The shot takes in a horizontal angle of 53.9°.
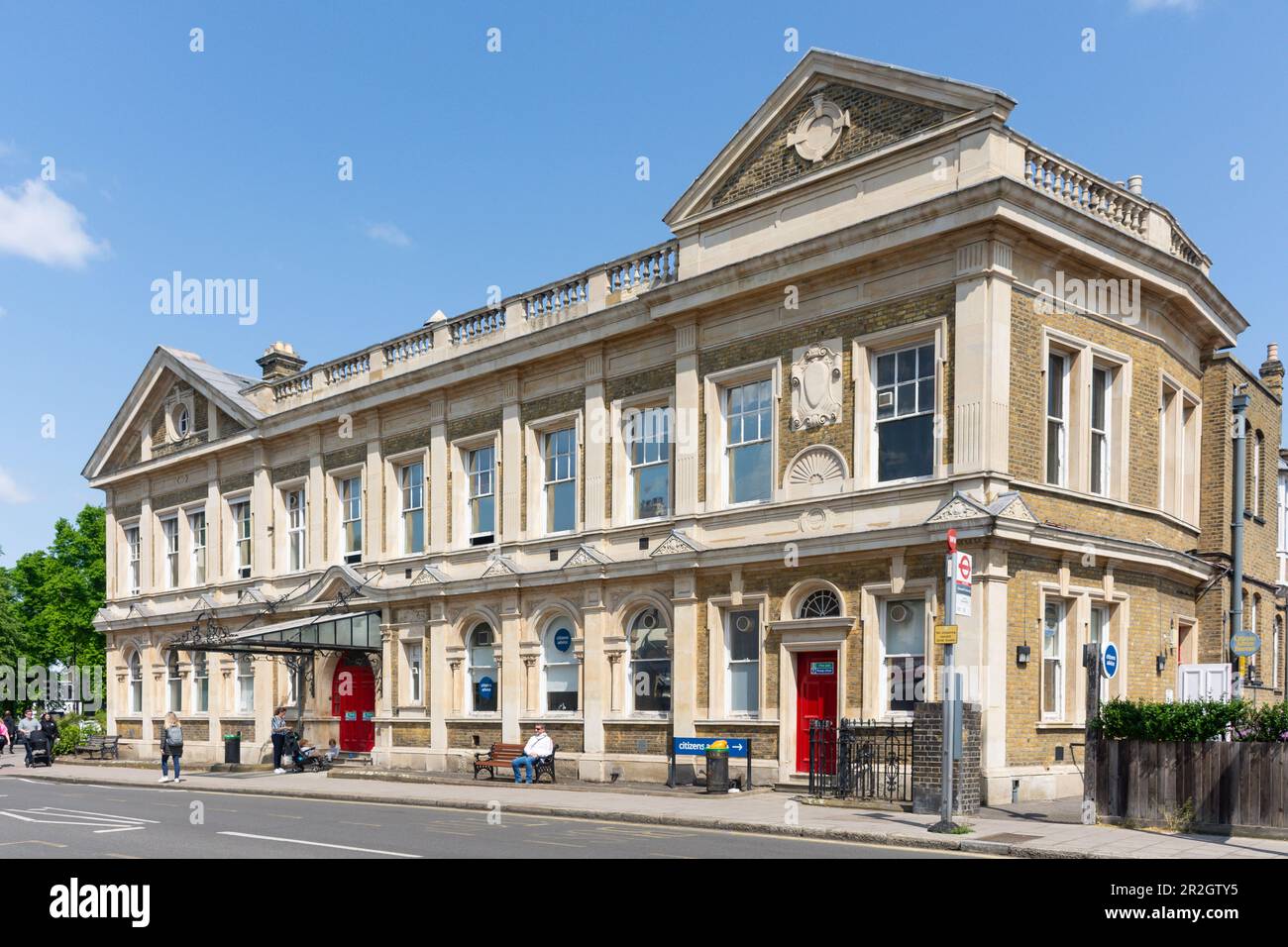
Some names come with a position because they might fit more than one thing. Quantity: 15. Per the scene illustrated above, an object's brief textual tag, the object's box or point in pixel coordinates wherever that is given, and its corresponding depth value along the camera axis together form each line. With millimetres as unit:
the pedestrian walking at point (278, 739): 31156
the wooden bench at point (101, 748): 41594
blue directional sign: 22516
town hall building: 20172
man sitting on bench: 25516
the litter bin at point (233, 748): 33750
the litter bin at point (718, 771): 21438
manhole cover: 14798
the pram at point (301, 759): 31188
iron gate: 19469
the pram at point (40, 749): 37906
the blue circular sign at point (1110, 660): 18031
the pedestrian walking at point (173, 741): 29250
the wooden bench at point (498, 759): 26734
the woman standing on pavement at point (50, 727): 38781
